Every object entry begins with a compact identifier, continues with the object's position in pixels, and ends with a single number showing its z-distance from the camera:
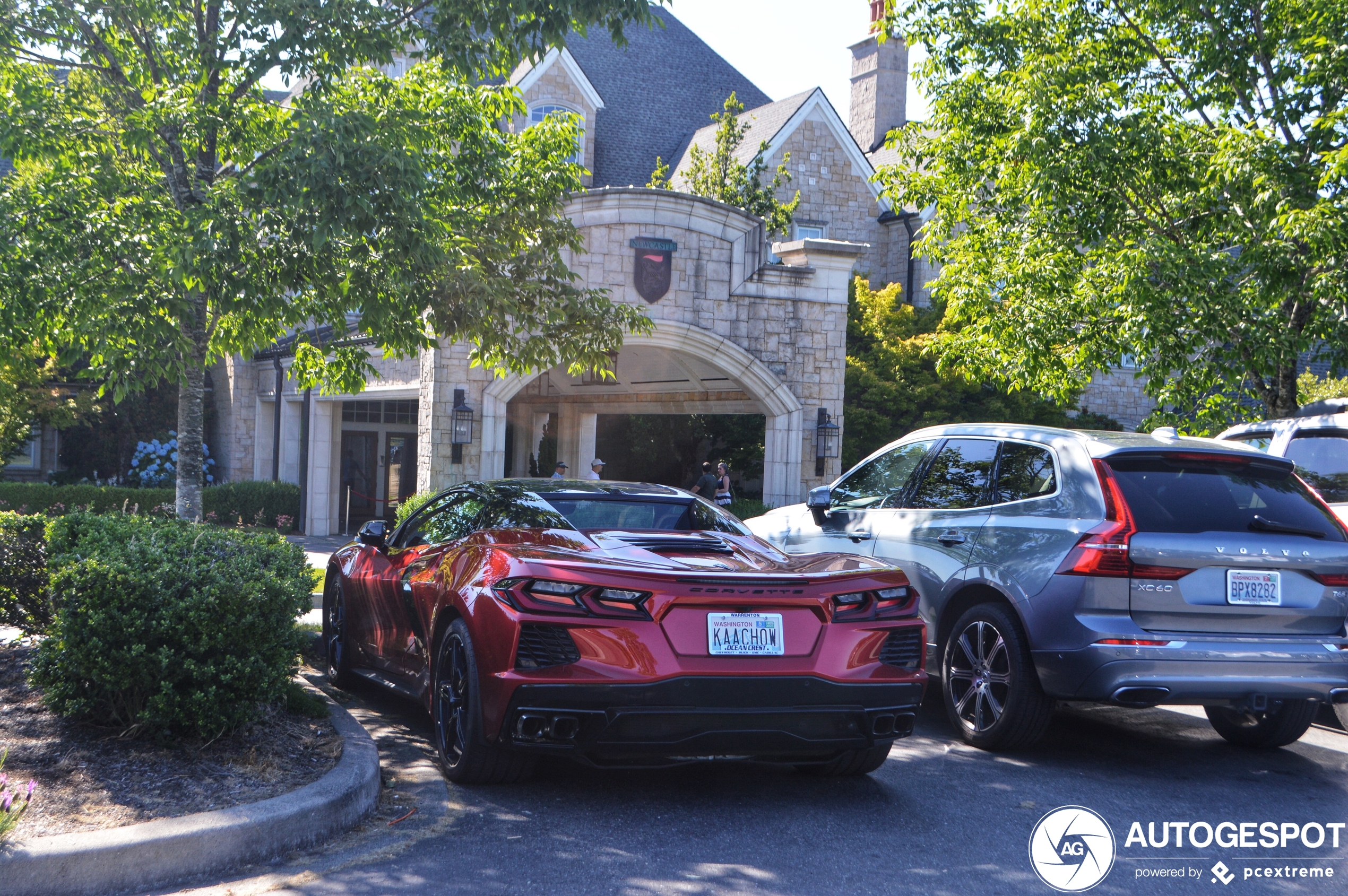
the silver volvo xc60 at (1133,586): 5.33
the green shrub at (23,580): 6.25
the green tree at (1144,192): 9.31
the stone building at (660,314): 16.27
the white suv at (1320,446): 7.55
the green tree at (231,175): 6.87
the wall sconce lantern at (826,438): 17.38
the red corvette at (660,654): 4.44
